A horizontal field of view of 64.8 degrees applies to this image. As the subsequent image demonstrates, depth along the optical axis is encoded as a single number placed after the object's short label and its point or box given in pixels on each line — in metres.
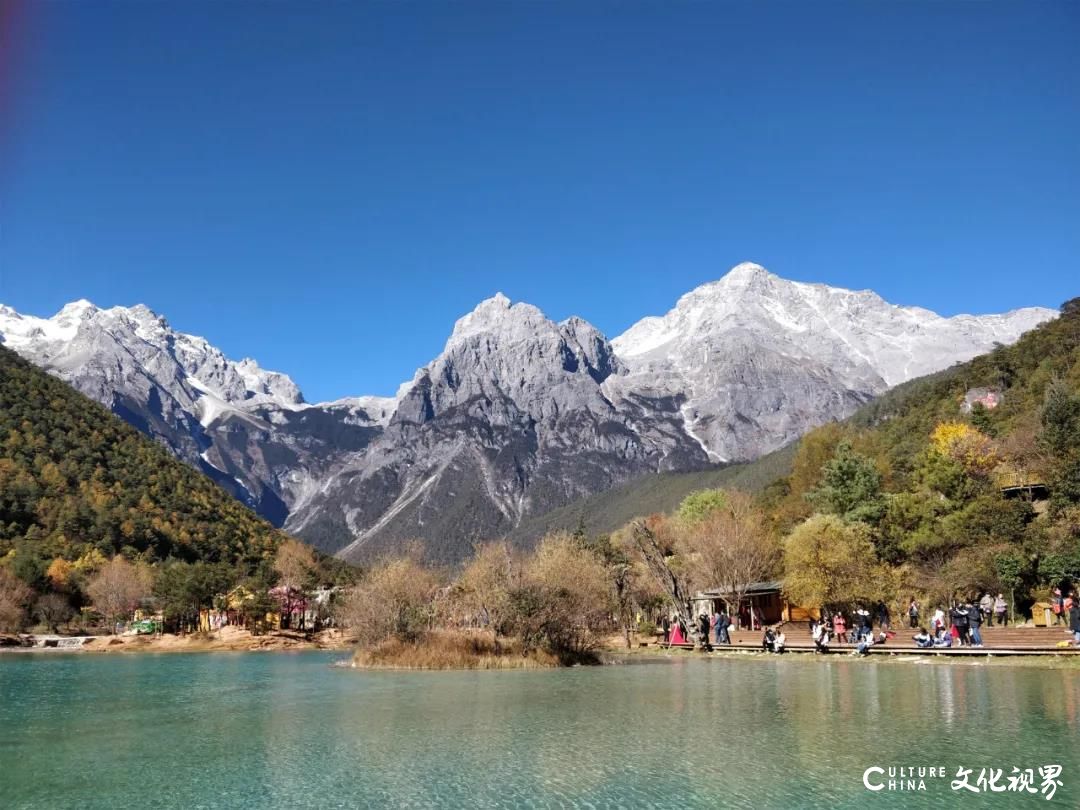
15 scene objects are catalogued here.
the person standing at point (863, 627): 37.44
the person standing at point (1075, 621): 29.90
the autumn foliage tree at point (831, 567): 53.44
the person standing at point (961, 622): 35.28
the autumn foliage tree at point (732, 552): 66.38
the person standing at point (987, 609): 44.74
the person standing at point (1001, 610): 43.62
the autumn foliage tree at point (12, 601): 77.56
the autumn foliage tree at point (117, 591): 86.06
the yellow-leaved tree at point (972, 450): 63.38
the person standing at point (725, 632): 48.12
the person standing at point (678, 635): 50.84
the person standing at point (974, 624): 34.11
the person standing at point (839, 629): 42.34
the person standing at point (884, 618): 45.62
